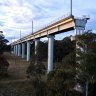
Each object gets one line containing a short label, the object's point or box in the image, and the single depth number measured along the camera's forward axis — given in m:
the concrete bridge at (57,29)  20.31
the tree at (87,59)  14.12
